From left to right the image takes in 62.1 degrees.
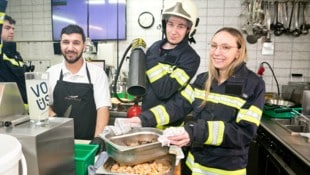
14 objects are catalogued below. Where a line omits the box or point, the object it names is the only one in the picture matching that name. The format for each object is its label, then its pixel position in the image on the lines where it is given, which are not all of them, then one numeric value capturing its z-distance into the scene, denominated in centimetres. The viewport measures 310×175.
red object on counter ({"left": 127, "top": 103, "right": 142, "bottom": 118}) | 170
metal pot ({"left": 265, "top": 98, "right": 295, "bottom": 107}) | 284
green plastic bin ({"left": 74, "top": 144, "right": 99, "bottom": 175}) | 104
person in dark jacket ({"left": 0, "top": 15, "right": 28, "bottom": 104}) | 202
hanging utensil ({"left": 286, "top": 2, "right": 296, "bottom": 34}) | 318
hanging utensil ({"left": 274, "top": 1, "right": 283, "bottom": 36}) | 319
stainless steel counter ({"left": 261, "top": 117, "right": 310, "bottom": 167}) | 174
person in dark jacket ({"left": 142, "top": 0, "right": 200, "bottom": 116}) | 156
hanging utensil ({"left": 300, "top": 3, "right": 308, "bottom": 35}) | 316
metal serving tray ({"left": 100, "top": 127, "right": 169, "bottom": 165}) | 99
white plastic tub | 56
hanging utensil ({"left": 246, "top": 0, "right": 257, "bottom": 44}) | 314
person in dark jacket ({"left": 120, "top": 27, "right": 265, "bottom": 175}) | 130
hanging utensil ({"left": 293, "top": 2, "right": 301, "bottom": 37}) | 316
